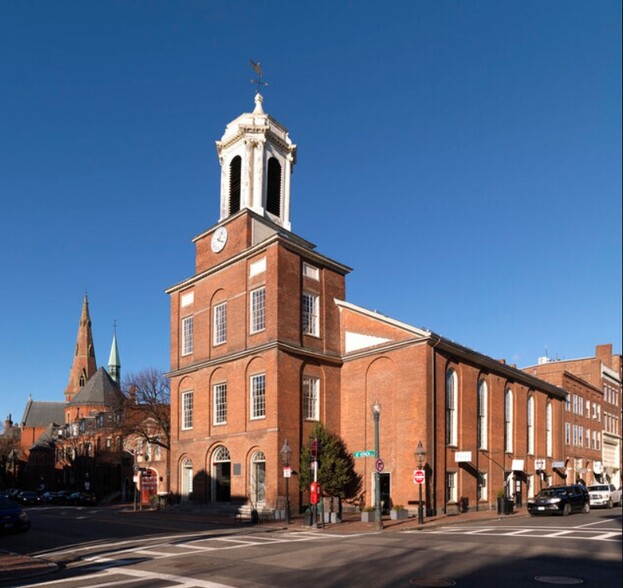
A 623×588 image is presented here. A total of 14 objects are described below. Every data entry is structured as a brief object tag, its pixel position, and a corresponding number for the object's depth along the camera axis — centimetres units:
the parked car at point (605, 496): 3862
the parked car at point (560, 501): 3129
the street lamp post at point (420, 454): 3020
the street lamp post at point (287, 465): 3067
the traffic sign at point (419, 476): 2872
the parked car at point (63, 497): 6650
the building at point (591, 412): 5891
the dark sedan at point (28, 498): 6431
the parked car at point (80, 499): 6426
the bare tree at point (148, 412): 5266
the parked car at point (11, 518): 2602
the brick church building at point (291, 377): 3525
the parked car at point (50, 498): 6894
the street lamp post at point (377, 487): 2656
